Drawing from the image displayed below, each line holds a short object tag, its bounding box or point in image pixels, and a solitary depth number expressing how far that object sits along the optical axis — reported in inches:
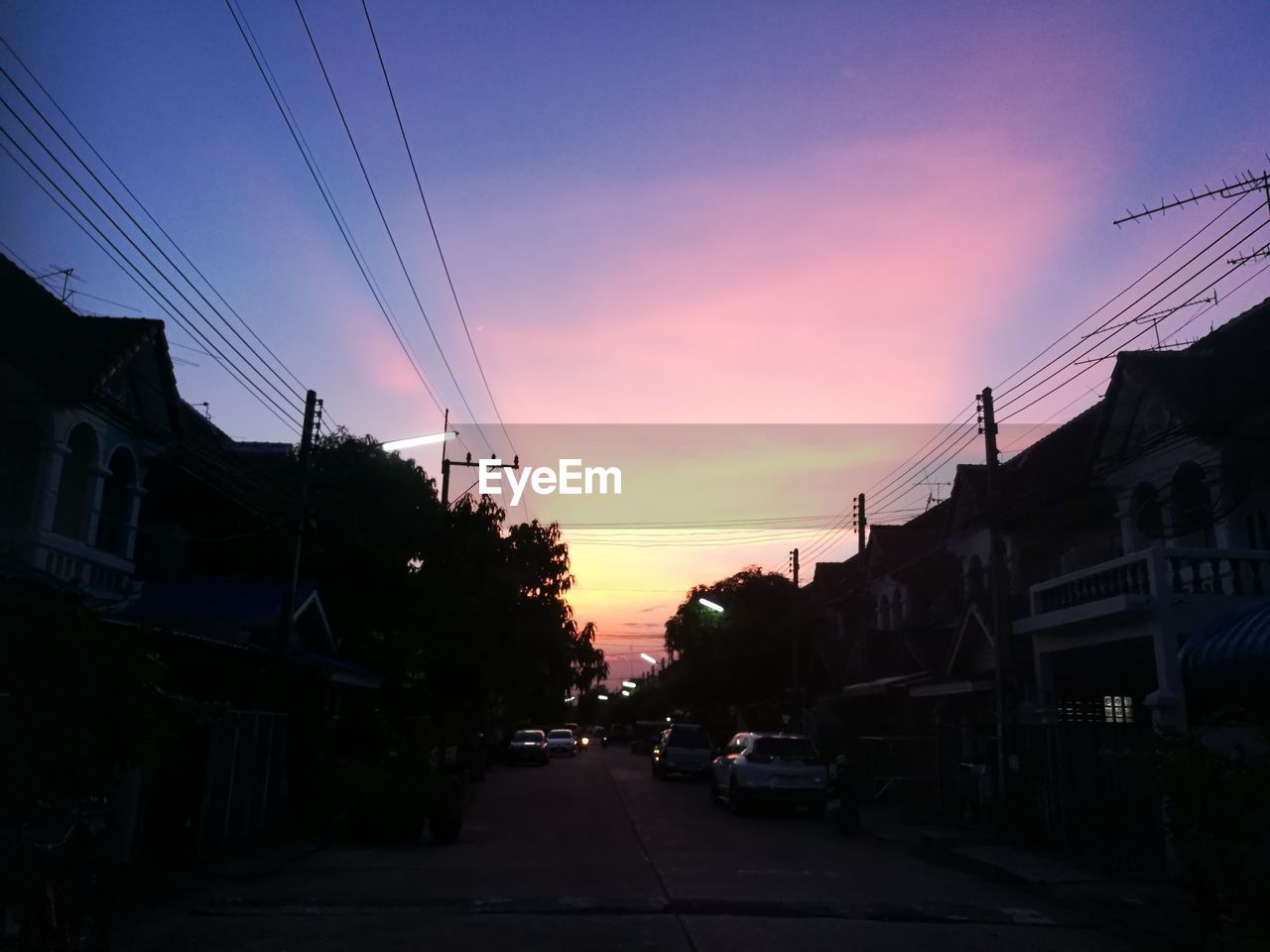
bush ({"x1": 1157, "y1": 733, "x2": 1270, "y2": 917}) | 392.5
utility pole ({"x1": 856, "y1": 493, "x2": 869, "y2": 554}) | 1449.3
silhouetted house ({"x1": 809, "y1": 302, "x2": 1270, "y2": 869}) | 634.8
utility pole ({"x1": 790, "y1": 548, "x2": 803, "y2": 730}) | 1556.3
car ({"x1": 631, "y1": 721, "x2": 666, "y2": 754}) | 2512.3
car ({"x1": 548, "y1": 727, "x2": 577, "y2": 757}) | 2522.1
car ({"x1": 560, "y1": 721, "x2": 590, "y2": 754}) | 3000.5
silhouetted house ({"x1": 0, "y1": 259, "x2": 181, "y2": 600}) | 633.0
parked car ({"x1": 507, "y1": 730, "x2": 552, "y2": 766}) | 1979.8
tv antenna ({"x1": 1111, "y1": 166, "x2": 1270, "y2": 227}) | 575.5
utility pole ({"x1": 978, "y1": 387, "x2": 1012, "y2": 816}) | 762.2
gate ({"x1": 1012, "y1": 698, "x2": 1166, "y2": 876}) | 606.2
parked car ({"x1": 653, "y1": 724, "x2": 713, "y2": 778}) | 1471.5
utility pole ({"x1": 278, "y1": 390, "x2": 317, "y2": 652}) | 766.5
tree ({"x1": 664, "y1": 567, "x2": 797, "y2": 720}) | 1945.1
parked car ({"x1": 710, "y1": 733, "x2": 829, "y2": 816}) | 941.2
